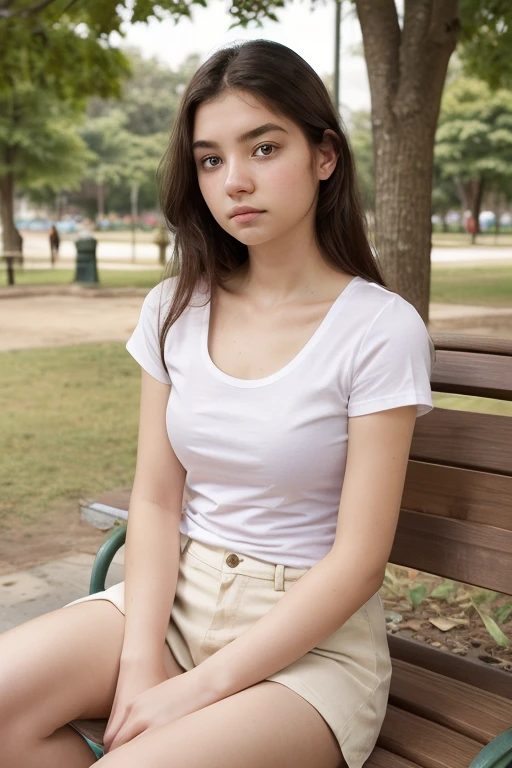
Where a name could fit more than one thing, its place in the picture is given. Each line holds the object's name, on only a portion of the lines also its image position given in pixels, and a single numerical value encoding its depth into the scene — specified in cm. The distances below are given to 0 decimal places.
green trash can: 2058
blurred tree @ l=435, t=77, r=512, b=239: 4606
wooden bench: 199
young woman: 172
